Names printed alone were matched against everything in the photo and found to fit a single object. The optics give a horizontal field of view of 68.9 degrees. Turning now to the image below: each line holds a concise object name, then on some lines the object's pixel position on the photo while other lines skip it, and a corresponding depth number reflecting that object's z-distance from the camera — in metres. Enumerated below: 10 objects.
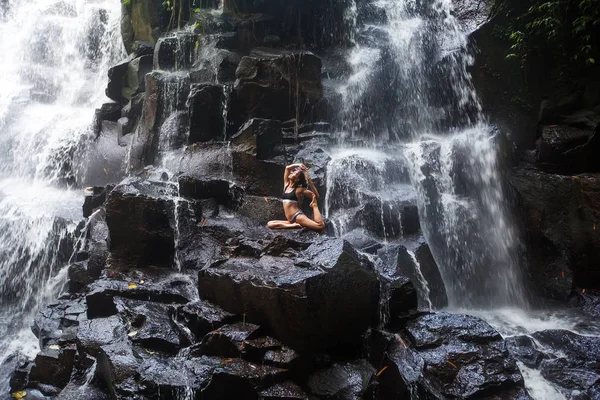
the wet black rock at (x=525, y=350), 6.07
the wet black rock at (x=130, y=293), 6.57
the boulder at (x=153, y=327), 5.46
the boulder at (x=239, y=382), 4.72
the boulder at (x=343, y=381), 4.77
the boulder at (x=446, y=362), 4.85
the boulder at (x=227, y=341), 5.11
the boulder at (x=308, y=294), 5.03
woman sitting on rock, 7.24
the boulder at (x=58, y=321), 6.92
